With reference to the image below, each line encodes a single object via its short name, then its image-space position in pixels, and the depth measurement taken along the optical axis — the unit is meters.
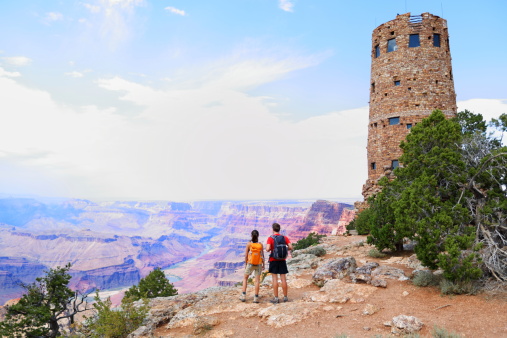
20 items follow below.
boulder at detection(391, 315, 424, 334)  8.22
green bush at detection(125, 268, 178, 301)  30.94
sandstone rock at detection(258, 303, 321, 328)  9.42
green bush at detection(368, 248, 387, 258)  17.97
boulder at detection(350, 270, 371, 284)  12.69
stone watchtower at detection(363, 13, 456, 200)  30.31
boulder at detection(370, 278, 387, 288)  11.97
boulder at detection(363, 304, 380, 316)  9.63
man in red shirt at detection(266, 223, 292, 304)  10.18
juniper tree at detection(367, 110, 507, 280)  10.44
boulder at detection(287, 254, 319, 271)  17.58
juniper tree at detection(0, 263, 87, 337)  22.80
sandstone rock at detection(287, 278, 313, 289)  13.72
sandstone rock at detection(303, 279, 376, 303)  11.00
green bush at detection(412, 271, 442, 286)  11.61
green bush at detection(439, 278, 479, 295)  10.34
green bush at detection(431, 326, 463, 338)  7.51
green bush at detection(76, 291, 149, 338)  10.45
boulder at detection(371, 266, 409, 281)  12.94
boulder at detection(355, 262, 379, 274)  13.37
